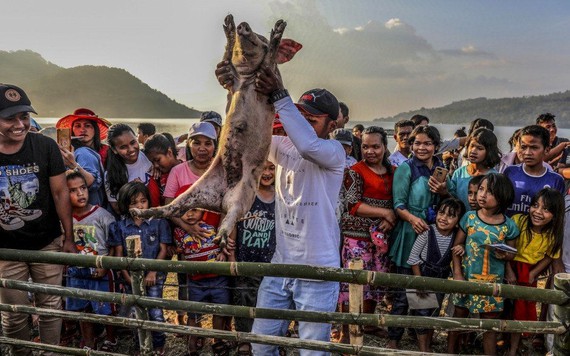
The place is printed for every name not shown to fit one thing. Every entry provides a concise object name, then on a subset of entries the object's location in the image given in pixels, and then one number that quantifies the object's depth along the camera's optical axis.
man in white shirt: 2.52
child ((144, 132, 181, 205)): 4.43
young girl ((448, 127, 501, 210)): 4.09
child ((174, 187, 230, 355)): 3.87
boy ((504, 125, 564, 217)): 3.89
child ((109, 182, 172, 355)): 3.80
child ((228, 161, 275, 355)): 3.91
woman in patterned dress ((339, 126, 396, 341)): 3.95
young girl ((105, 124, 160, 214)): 4.21
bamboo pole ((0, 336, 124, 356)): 2.61
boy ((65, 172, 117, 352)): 3.79
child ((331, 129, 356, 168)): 4.50
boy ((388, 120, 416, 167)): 5.28
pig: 2.28
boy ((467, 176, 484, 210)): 3.81
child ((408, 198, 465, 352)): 3.79
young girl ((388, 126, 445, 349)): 3.88
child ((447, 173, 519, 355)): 3.60
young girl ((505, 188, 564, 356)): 3.55
